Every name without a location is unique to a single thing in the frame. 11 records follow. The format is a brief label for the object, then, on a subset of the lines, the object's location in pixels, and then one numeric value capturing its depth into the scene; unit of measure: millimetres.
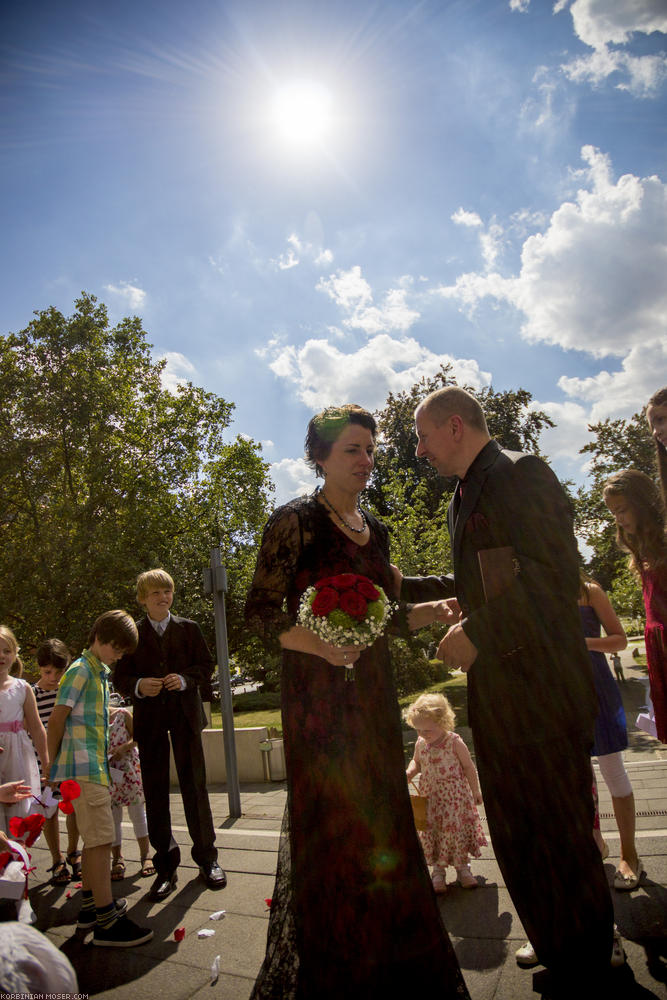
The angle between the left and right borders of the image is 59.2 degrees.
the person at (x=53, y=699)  5680
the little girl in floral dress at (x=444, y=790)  4195
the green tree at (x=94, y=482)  17688
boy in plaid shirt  3799
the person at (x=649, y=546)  3500
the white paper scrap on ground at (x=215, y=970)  3121
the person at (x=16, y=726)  4664
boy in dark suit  4867
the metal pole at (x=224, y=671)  7312
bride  2455
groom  2047
